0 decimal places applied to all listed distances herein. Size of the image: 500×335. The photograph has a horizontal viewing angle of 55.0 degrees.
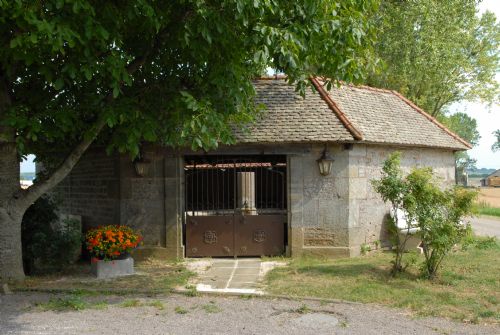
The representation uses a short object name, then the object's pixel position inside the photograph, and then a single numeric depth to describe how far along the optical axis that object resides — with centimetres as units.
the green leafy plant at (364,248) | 901
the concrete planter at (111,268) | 882
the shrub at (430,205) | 775
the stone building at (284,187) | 1042
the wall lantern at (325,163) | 1024
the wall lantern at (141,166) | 1025
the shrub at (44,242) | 900
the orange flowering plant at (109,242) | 874
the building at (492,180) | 6731
